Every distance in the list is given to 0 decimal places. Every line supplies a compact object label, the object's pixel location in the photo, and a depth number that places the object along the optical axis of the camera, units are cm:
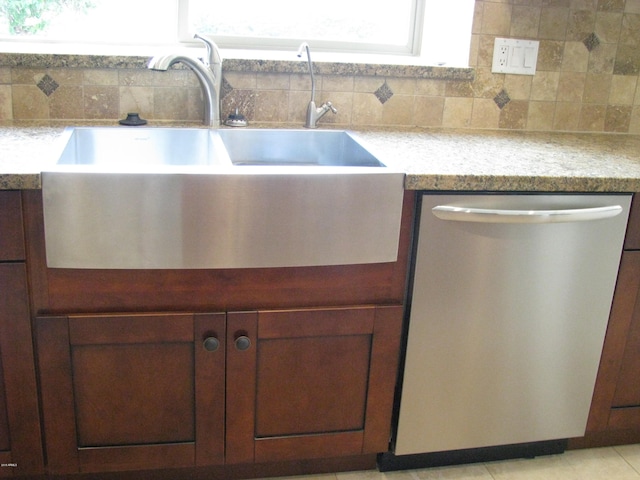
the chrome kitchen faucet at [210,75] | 189
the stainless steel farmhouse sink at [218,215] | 138
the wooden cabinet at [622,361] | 174
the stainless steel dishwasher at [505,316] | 160
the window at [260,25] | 209
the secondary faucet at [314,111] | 204
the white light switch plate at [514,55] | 216
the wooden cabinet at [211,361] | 150
